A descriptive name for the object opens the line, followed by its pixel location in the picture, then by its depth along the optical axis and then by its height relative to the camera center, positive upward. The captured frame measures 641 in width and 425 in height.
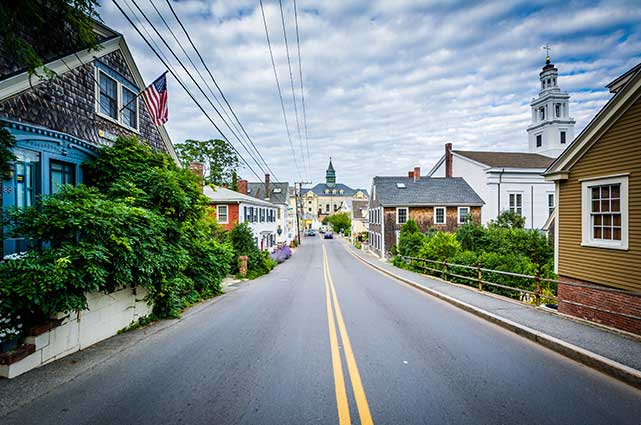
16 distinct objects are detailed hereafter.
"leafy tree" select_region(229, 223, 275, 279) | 21.06 -2.51
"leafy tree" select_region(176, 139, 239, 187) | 44.09 +7.92
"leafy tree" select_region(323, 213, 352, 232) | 93.61 -3.28
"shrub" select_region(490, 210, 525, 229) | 28.17 -0.90
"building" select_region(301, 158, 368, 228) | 153.38 +7.68
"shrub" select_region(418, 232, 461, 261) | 18.77 -2.23
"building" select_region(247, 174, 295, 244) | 47.05 +2.11
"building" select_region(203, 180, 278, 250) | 26.62 -0.05
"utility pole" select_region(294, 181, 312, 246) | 83.69 +1.36
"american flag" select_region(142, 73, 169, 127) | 9.48 +3.42
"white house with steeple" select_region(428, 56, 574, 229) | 34.78 +4.99
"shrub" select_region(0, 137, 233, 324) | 4.93 -0.55
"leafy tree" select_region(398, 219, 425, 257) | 23.72 -2.39
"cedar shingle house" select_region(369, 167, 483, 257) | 32.81 +0.33
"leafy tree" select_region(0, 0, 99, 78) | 5.74 +3.92
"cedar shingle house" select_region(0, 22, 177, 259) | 6.62 +2.55
